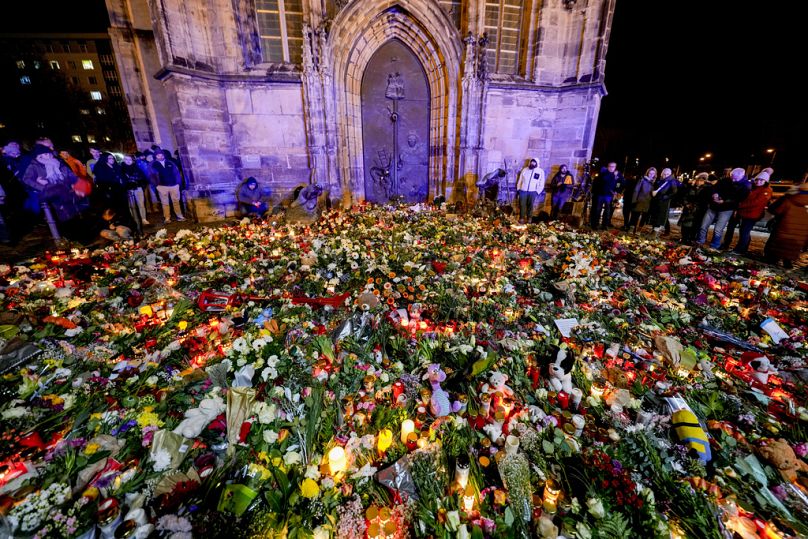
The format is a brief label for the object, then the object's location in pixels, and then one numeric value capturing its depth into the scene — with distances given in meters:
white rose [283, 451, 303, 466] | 2.37
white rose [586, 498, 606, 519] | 2.04
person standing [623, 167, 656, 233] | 8.74
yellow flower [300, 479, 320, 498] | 2.15
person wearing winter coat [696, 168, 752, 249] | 7.07
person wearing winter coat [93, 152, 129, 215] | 7.97
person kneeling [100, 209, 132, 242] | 6.88
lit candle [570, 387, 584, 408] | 2.93
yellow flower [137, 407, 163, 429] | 2.62
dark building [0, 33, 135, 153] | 27.75
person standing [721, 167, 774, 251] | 7.45
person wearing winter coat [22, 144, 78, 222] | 6.41
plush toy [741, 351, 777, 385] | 3.25
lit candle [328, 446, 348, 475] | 2.30
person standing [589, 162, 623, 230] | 9.03
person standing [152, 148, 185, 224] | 8.98
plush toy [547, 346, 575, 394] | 3.09
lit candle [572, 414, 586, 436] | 2.69
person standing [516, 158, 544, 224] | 9.73
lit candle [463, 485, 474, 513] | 2.12
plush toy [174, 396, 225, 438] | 2.55
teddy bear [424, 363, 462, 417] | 2.79
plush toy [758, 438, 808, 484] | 2.34
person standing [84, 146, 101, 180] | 8.35
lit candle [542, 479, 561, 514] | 2.13
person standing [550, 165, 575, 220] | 10.41
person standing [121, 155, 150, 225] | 8.37
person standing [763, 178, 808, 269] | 6.11
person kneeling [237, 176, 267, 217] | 9.45
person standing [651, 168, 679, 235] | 8.49
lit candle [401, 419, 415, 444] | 2.58
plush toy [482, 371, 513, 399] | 2.96
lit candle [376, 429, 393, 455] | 2.52
